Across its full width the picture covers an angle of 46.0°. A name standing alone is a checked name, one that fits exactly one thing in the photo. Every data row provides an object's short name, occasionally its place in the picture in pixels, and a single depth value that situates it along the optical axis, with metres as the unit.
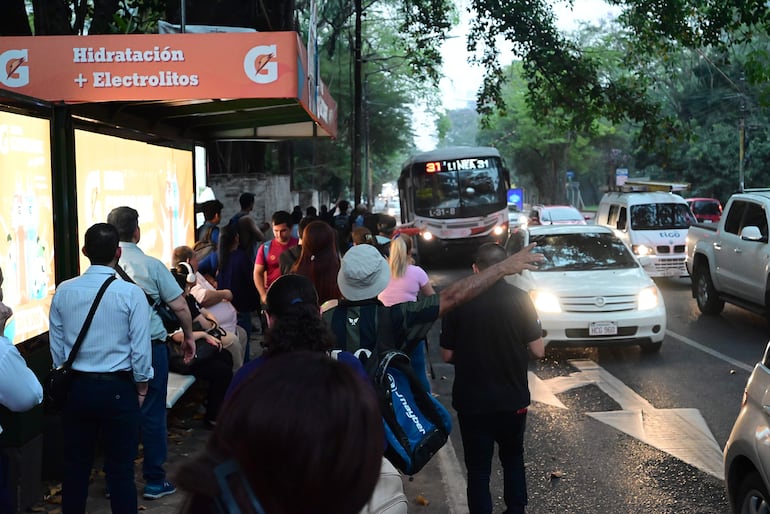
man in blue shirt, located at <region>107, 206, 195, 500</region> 5.67
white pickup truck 12.44
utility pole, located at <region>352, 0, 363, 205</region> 26.37
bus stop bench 7.04
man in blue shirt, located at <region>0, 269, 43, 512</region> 3.69
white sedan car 10.73
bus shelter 6.04
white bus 25.30
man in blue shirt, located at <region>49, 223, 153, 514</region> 4.78
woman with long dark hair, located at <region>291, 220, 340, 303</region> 6.64
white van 18.25
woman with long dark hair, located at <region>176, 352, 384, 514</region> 1.56
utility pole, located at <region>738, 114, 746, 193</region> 40.34
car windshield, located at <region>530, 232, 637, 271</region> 11.74
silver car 4.35
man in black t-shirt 5.05
